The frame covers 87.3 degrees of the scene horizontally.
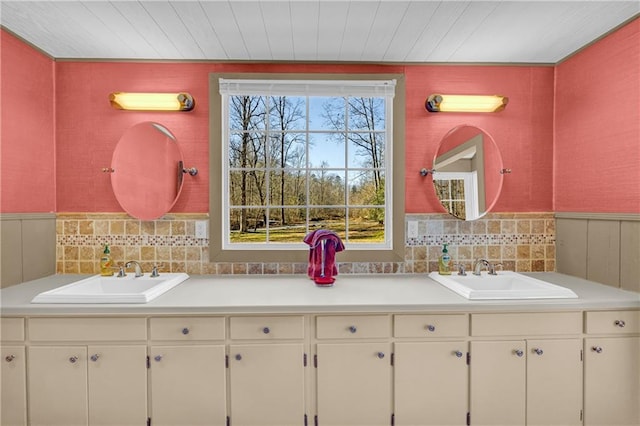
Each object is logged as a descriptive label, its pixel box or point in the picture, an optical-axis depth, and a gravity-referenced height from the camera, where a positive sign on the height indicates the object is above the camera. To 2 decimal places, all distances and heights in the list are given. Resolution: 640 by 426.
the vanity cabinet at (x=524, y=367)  1.79 -0.85
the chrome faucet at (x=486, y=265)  2.32 -0.41
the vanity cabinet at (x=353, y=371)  1.77 -0.86
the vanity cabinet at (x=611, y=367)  1.80 -0.86
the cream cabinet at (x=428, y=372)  1.78 -0.87
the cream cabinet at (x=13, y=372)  1.73 -0.85
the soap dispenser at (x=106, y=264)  2.29 -0.38
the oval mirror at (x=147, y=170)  2.37 +0.27
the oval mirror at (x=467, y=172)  2.41 +0.26
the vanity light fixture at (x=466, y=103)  2.35 +0.74
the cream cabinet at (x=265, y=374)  1.76 -0.87
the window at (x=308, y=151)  2.37 +0.44
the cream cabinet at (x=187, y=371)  1.75 -0.85
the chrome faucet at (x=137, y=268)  2.26 -0.41
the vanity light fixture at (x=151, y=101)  2.29 +0.74
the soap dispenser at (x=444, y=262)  2.33 -0.38
